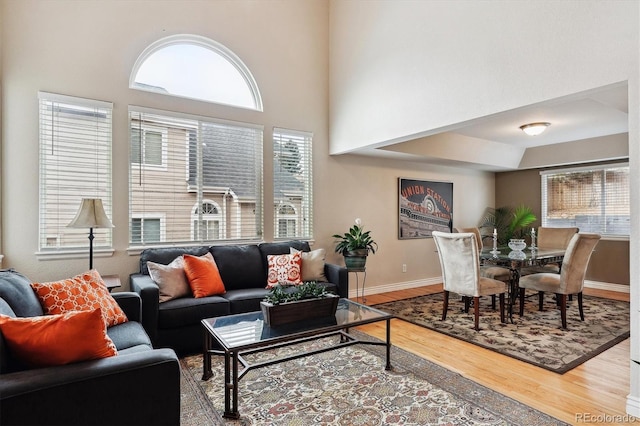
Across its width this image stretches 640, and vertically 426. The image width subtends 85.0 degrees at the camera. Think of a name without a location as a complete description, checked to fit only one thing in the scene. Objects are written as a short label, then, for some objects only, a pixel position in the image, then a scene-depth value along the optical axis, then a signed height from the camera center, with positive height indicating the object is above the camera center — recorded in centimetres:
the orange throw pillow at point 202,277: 323 -60
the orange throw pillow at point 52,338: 141 -51
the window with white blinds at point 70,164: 321 +47
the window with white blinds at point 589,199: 558 +26
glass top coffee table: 208 -78
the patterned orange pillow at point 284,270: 377 -61
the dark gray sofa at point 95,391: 125 -68
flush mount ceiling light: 470 +117
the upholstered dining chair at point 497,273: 433 -74
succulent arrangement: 244 -58
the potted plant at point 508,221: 623 -13
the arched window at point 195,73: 379 +164
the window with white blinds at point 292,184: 455 +40
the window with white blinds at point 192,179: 366 +39
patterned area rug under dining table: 304 -121
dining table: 384 -51
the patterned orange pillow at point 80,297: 211 -53
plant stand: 456 -93
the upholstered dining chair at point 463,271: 360 -61
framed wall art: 568 +11
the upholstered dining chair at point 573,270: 367 -60
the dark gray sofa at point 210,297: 286 -76
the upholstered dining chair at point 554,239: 501 -37
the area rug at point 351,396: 207 -121
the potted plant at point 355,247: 456 -45
